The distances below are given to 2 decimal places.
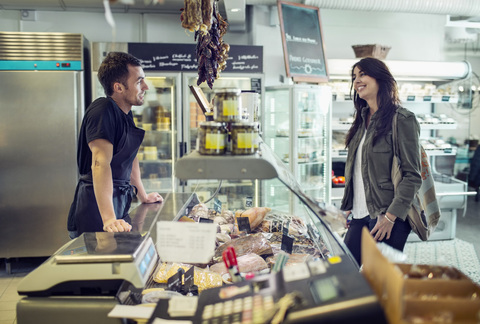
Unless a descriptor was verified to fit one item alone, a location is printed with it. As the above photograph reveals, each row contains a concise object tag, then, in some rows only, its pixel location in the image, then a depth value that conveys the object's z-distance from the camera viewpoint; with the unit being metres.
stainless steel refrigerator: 4.96
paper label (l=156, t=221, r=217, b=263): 1.43
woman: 2.51
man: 2.43
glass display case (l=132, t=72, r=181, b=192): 5.62
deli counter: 1.12
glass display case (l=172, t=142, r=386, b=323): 1.04
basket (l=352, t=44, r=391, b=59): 5.57
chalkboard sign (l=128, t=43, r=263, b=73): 5.27
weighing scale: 1.47
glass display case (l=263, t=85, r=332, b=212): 5.66
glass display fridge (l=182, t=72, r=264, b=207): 5.34
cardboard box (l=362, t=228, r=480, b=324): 1.00
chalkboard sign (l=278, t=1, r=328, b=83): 5.62
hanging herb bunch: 2.14
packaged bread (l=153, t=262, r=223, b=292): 1.92
